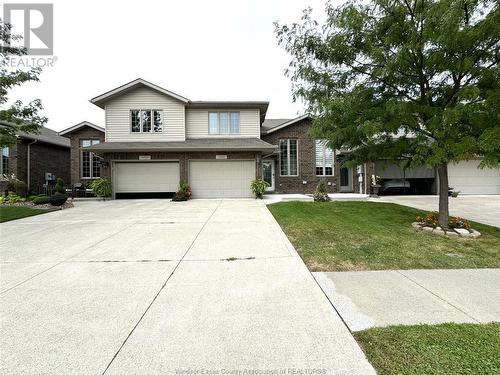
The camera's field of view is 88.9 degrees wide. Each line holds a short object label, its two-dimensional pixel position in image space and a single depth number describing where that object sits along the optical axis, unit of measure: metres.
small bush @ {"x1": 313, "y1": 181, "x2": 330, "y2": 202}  12.86
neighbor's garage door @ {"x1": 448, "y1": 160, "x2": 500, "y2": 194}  17.38
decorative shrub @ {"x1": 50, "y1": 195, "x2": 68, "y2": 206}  12.02
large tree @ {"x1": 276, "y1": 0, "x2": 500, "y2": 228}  5.38
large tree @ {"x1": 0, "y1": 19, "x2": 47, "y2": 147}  9.88
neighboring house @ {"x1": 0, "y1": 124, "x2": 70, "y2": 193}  16.83
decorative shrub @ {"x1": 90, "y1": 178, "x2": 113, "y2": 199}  14.89
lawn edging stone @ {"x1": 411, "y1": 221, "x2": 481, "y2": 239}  6.22
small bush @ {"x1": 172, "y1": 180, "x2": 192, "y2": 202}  14.19
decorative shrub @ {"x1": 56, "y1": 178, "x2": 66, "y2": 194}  13.05
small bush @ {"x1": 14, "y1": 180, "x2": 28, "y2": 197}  14.90
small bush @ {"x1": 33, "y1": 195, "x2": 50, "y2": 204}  12.26
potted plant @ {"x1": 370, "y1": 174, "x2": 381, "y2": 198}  15.75
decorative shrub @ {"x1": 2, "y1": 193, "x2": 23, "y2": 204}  13.28
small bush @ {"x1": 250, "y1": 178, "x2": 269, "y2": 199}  14.64
